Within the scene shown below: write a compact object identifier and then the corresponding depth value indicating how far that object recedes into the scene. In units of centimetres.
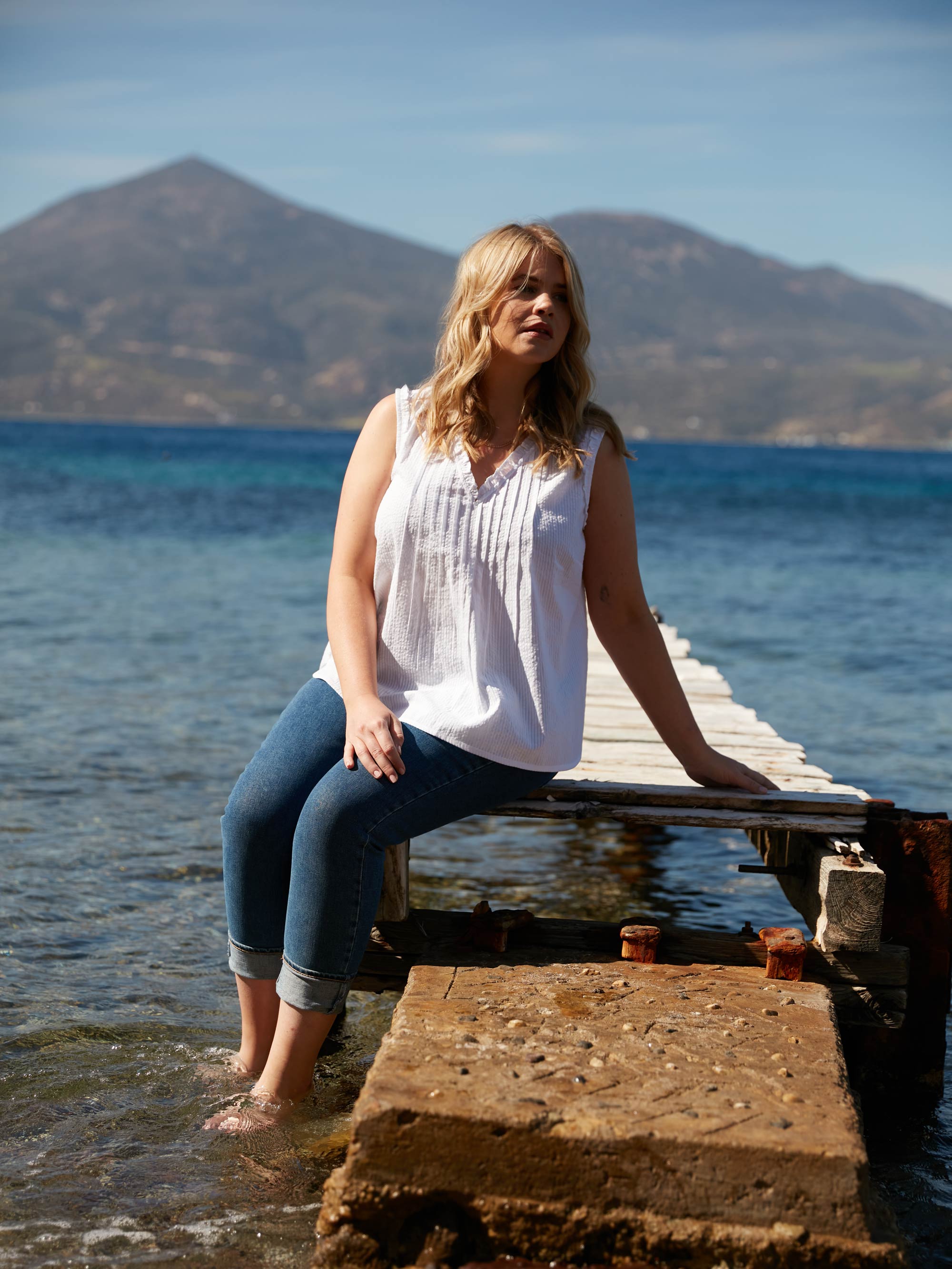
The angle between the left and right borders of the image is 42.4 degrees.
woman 279
